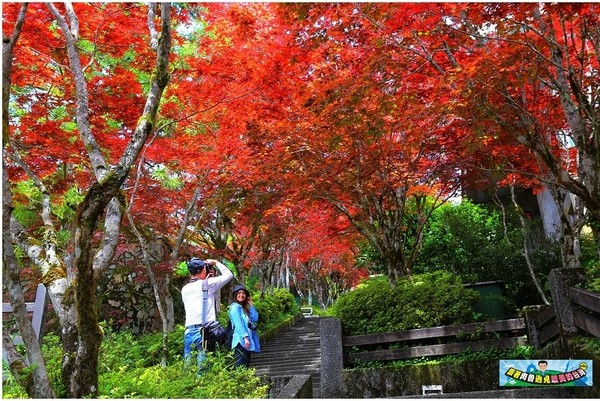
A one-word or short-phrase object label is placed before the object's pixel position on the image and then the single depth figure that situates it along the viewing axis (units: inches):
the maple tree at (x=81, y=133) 181.8
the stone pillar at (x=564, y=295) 267.6
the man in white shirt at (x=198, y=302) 251.3
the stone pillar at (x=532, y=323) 320.8
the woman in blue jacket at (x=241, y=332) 258.1
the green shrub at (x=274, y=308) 668.7
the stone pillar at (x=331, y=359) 340.2
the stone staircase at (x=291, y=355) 450.6
